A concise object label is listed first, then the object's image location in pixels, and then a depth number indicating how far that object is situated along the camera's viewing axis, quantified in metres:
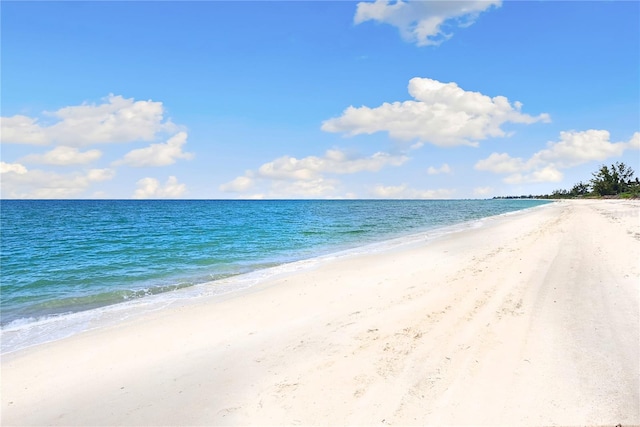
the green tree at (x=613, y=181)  110.28
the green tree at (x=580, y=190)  159.62
